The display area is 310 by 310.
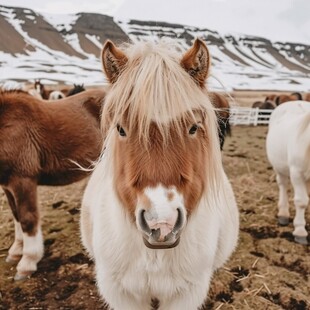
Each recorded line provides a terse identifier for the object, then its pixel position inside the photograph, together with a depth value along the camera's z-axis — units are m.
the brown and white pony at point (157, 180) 1.65
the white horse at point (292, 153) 4.16
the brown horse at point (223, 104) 7.37
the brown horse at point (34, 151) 3.54
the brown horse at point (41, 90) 15.51
